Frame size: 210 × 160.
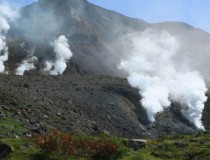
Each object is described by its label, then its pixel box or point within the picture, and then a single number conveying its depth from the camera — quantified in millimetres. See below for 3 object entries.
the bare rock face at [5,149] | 19372
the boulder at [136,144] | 23592
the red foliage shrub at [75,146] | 18812
